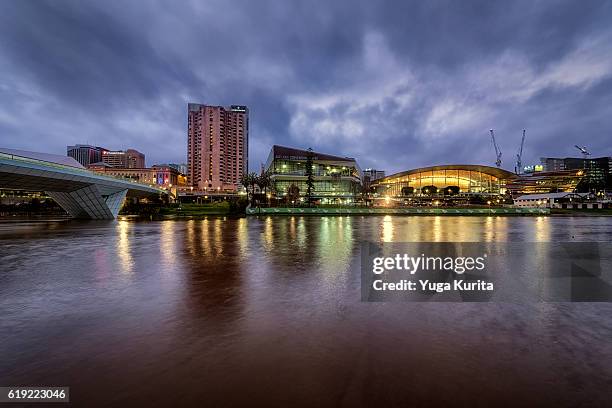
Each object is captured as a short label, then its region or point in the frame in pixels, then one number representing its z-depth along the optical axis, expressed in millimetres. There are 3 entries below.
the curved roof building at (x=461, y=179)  141000
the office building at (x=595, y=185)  140512
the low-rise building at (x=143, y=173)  184250
